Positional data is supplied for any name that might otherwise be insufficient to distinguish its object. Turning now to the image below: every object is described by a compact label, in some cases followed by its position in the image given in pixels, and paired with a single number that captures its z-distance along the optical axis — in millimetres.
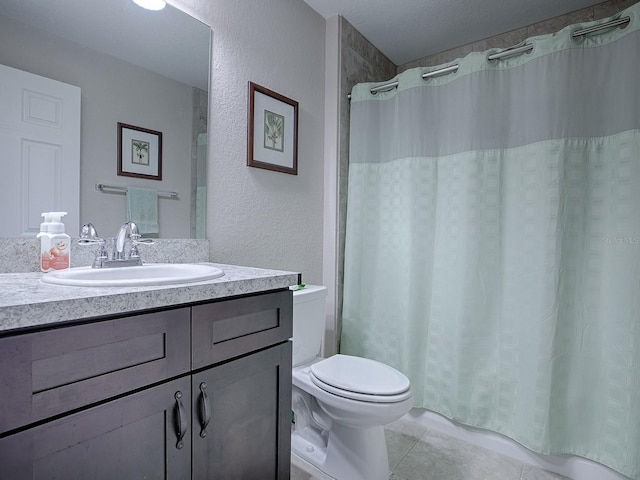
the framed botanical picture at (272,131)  1692
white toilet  1345
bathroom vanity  623
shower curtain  1434
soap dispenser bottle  1043
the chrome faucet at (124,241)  1191
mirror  1100
